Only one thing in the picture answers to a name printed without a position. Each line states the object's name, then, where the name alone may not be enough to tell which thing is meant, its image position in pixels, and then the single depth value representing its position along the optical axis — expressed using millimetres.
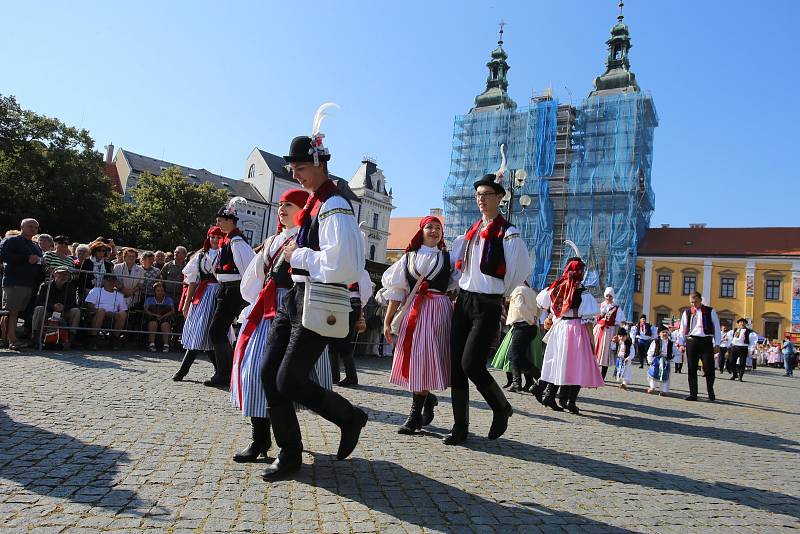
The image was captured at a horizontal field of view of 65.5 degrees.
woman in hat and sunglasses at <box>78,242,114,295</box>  11383
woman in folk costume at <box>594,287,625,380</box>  12641
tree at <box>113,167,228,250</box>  50719
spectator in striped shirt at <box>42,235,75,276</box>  10688
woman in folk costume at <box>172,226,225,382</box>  7965
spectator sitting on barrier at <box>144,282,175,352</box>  11758
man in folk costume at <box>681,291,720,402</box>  11219
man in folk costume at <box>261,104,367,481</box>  3682
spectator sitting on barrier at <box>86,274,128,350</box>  11109
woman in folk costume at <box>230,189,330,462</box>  4137
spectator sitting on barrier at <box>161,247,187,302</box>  12625
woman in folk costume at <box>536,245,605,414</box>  7879
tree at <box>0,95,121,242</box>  41531
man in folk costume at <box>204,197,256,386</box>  7246
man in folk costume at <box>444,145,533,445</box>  5281
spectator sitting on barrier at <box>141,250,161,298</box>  12262
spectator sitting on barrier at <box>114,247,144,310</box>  11750
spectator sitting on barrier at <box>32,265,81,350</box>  10156
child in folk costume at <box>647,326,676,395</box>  12242
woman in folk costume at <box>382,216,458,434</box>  5668
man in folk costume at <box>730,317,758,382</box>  21969
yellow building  58312
